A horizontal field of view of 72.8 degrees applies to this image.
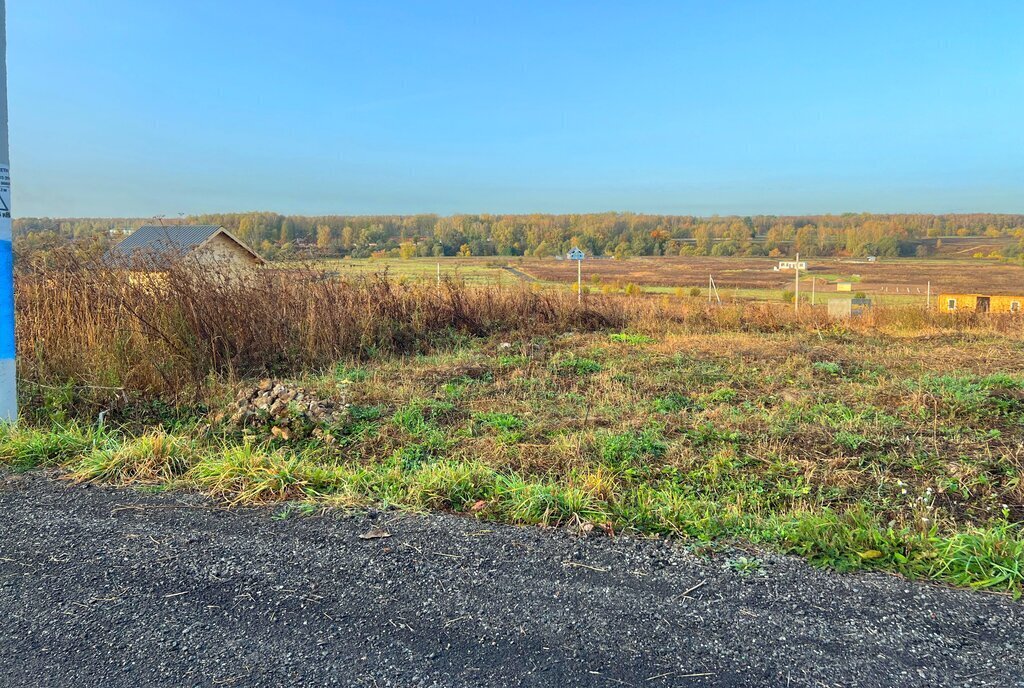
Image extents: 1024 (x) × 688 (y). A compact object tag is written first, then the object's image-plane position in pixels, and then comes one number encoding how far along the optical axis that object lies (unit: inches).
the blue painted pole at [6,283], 190.4
